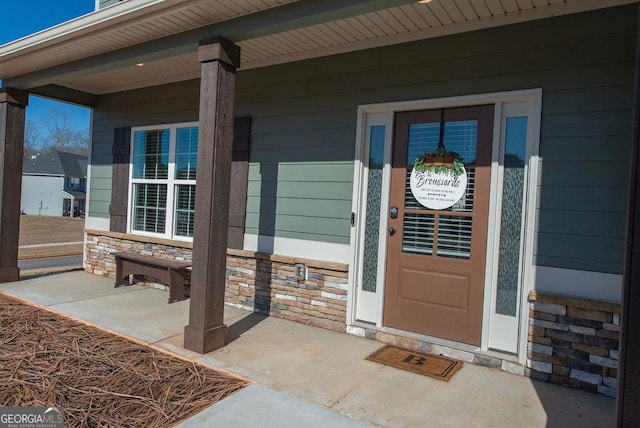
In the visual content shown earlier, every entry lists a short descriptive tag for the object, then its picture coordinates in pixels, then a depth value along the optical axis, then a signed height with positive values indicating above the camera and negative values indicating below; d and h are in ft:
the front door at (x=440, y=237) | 10.65 -0.52
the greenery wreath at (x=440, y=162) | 11.00 +1.45
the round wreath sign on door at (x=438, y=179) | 10.98 +1.00
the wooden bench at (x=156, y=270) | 14.90 -2.53
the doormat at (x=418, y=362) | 9.78 -3.51
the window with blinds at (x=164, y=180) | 16.58 +0.88
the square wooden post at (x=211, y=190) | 10.32 +0.36
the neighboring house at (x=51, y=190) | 105.50 +1.41
